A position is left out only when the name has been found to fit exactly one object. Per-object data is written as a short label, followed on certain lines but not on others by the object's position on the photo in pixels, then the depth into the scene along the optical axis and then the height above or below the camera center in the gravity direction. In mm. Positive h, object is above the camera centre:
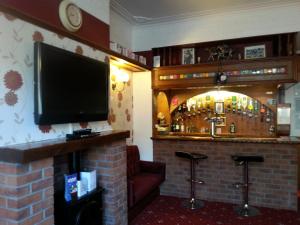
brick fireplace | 1637 -483
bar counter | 3672 -933
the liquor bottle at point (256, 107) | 4551 +32
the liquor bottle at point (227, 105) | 4680 +81
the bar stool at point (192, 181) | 3738 -1103
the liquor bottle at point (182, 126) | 4914 -325
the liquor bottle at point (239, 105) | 4613 +79
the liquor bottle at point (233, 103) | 4634 +117
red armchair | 3251 -1070
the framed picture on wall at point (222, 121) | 4727 -220
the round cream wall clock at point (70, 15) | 2342 +914
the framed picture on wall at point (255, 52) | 4141 +962
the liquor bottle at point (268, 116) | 4516 -123
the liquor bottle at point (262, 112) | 4535 -50
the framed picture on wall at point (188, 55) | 4453 +968
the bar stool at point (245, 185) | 3497 -1106
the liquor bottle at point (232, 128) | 4664 -349
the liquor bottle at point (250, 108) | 4578 +23
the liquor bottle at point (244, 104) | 4592 +97
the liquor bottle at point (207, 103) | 4770 +122
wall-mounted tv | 1959 +209
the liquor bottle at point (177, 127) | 4906 -344
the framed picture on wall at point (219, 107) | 4676 +44
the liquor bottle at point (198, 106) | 4828 +66
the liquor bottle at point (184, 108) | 4906 +29
